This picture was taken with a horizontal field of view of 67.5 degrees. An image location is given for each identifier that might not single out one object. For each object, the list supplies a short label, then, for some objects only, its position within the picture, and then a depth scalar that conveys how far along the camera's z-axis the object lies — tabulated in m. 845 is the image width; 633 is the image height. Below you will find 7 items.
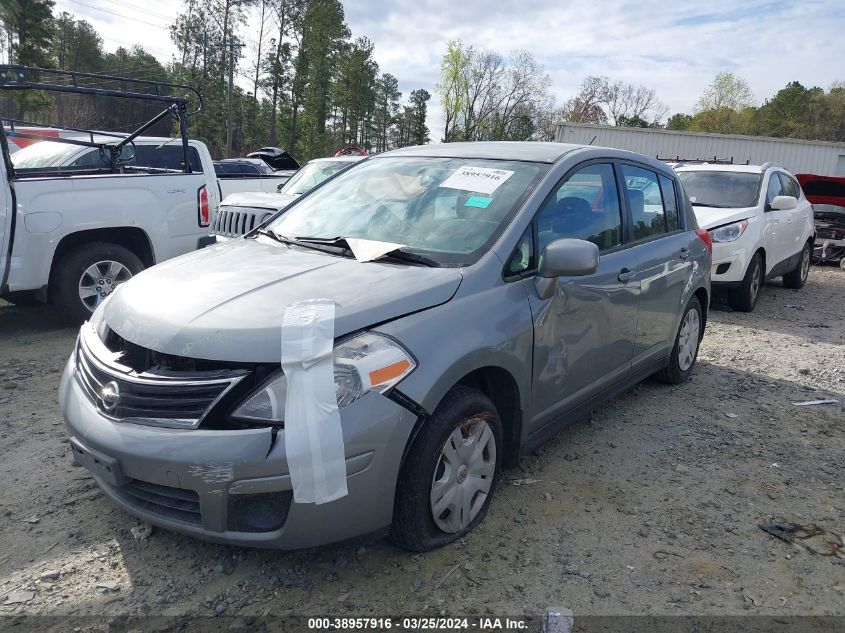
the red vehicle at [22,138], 7.04
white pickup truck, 5.38
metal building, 29.42
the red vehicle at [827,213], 12.89
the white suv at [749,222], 7.71
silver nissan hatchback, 2.22
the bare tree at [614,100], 70.88
